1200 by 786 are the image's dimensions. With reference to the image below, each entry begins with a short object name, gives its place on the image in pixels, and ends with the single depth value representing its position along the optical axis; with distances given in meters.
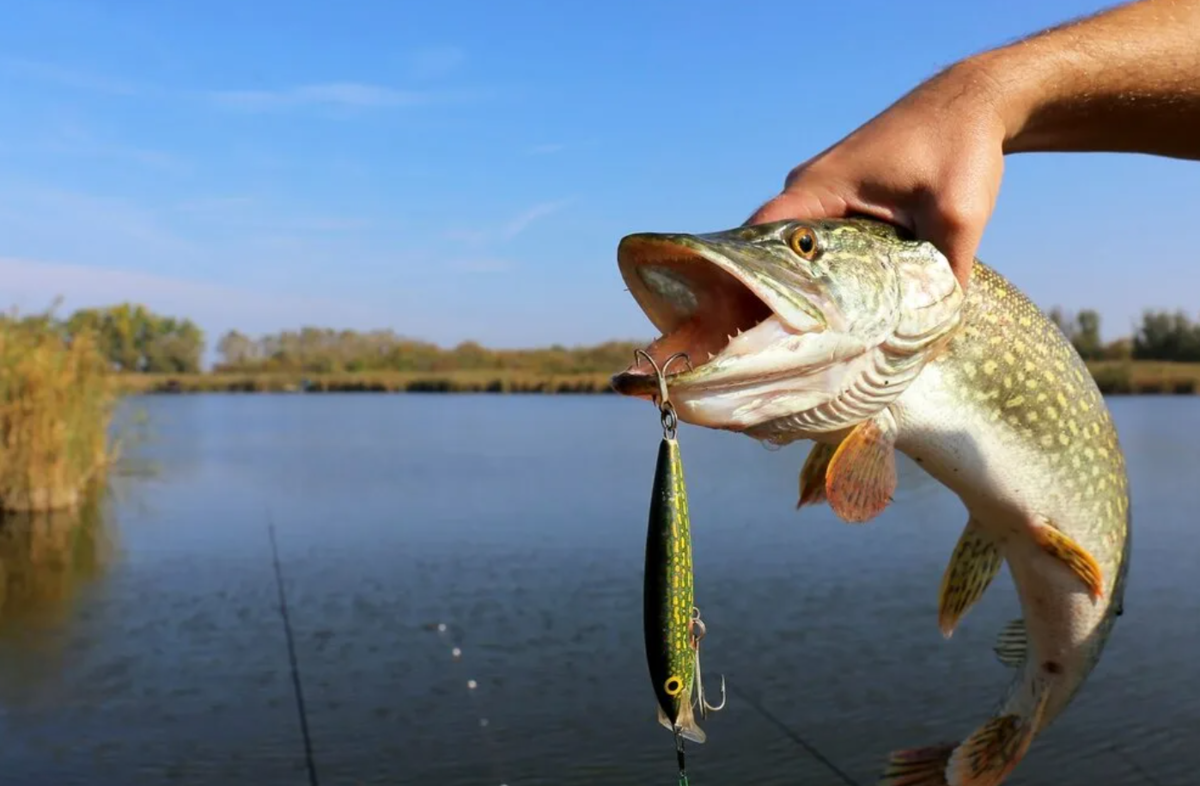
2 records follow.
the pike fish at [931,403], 0.47
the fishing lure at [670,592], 0.44
